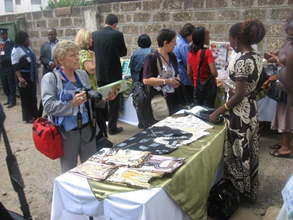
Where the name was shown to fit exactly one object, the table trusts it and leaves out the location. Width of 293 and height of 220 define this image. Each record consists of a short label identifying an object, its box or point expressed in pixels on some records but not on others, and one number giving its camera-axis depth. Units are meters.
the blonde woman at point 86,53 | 3.97
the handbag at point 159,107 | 3.88
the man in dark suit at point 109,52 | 5.13
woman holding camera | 2.66
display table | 1.85
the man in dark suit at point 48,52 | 6.34
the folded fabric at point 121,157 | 2.21
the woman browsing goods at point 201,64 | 4.34
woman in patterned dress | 2.71
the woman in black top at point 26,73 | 6.10
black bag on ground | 2.89
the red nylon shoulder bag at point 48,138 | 2.67
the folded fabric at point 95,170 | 2.04
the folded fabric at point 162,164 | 2.09
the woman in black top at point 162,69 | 3.82
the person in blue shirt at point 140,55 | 5.11
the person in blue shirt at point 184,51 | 4.97
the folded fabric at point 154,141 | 2.51
